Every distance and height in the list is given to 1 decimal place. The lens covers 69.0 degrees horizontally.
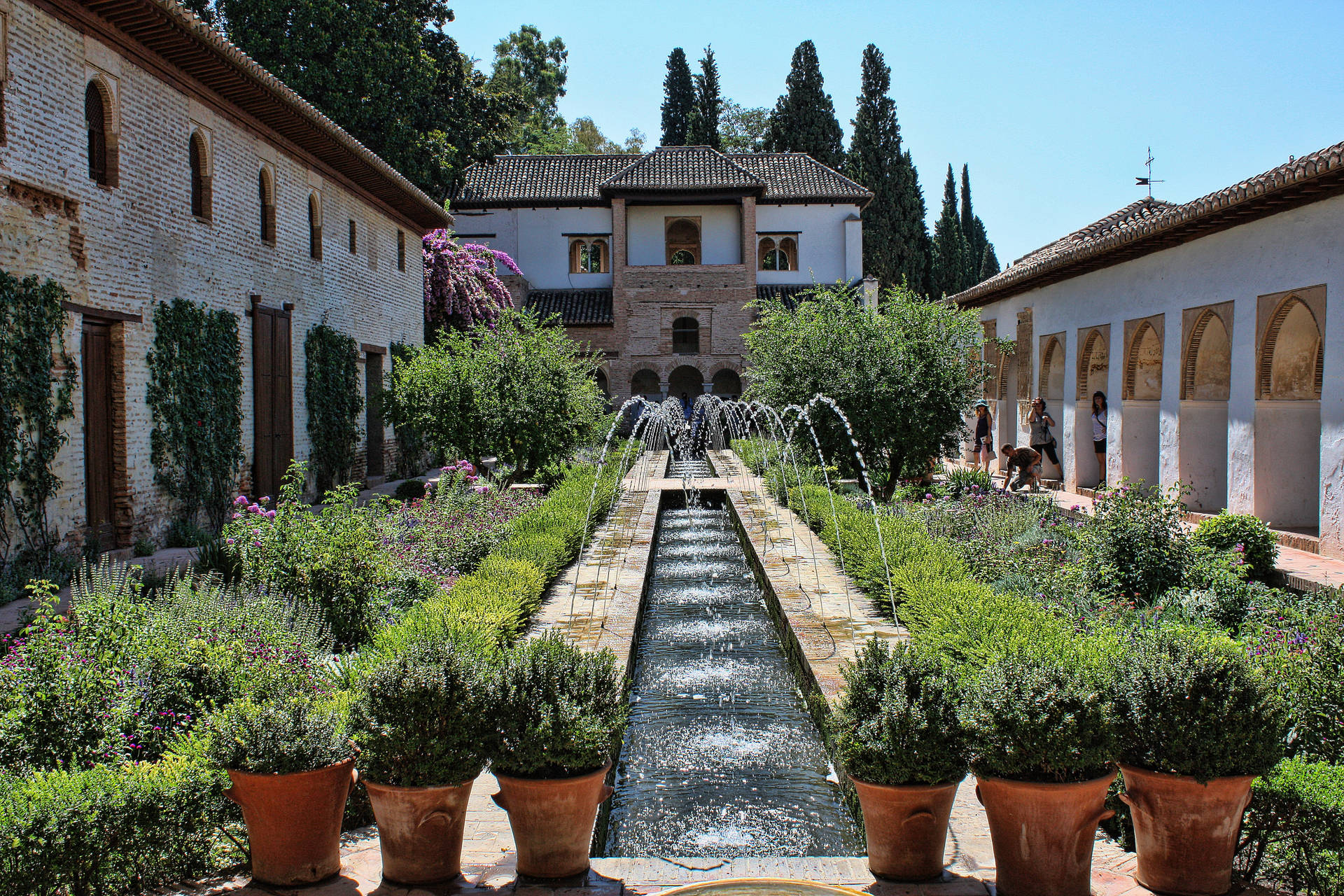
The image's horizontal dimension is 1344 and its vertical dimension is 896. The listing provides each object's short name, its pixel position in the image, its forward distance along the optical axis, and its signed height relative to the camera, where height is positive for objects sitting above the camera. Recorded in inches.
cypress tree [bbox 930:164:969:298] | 1581.0 +262.5
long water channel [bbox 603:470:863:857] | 169.6 -69.6
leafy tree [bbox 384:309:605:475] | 545.3 +13.7
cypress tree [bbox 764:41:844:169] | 1471.5 +458.2
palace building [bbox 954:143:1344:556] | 370.6 +34.4
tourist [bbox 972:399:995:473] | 680.4 -12.7
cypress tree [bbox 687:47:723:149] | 1673.2 +563.4
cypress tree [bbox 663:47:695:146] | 1697.8 +551.8
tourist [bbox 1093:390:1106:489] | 569.3 -6.0
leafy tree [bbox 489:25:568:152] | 1763.0 +636.0
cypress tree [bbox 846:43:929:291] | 1434.5 +309.6
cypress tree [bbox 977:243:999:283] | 1866.4 +294.1
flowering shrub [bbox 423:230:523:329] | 896.9 +126.8
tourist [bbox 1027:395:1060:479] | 606.2 -6.4
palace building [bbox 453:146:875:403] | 1200.2 +229.7
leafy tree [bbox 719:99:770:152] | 1908.2 +571.9
